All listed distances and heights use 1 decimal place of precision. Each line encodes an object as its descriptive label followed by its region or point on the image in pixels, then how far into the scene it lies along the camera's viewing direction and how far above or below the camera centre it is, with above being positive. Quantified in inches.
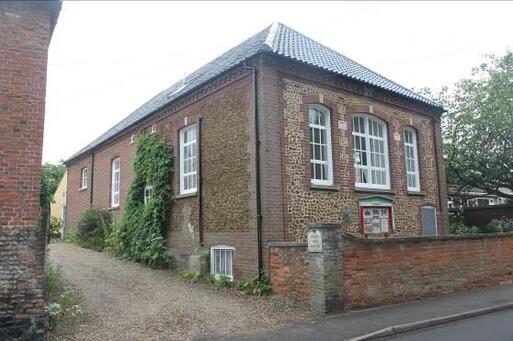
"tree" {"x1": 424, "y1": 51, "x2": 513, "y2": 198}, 888.3 +202.4
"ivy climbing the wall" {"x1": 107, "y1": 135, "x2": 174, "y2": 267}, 652.7 +40.0
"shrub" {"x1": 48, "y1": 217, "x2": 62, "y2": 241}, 904.8 +20.4
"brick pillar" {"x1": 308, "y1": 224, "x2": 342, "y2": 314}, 390.6 -28.2
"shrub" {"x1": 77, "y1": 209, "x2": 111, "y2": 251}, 850.7 +19.2
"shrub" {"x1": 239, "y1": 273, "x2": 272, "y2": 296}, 458.3 -51.8
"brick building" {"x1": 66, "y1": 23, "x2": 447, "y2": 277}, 500.4 +103.5
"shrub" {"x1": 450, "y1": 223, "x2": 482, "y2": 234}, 813.7 +4.3
